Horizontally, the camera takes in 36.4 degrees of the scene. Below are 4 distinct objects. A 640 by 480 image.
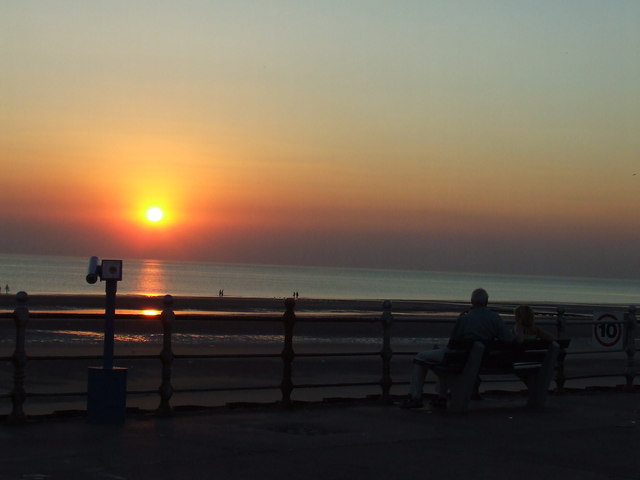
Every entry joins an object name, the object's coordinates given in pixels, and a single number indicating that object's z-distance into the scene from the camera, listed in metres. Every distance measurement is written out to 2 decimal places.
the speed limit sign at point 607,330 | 14.34
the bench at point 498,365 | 11.12
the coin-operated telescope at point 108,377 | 9.50
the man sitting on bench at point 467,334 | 11.31
